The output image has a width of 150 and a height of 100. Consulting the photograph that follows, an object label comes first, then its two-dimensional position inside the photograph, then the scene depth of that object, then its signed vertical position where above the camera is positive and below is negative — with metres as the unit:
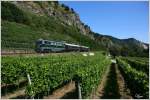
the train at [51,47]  23.97 +0.17
